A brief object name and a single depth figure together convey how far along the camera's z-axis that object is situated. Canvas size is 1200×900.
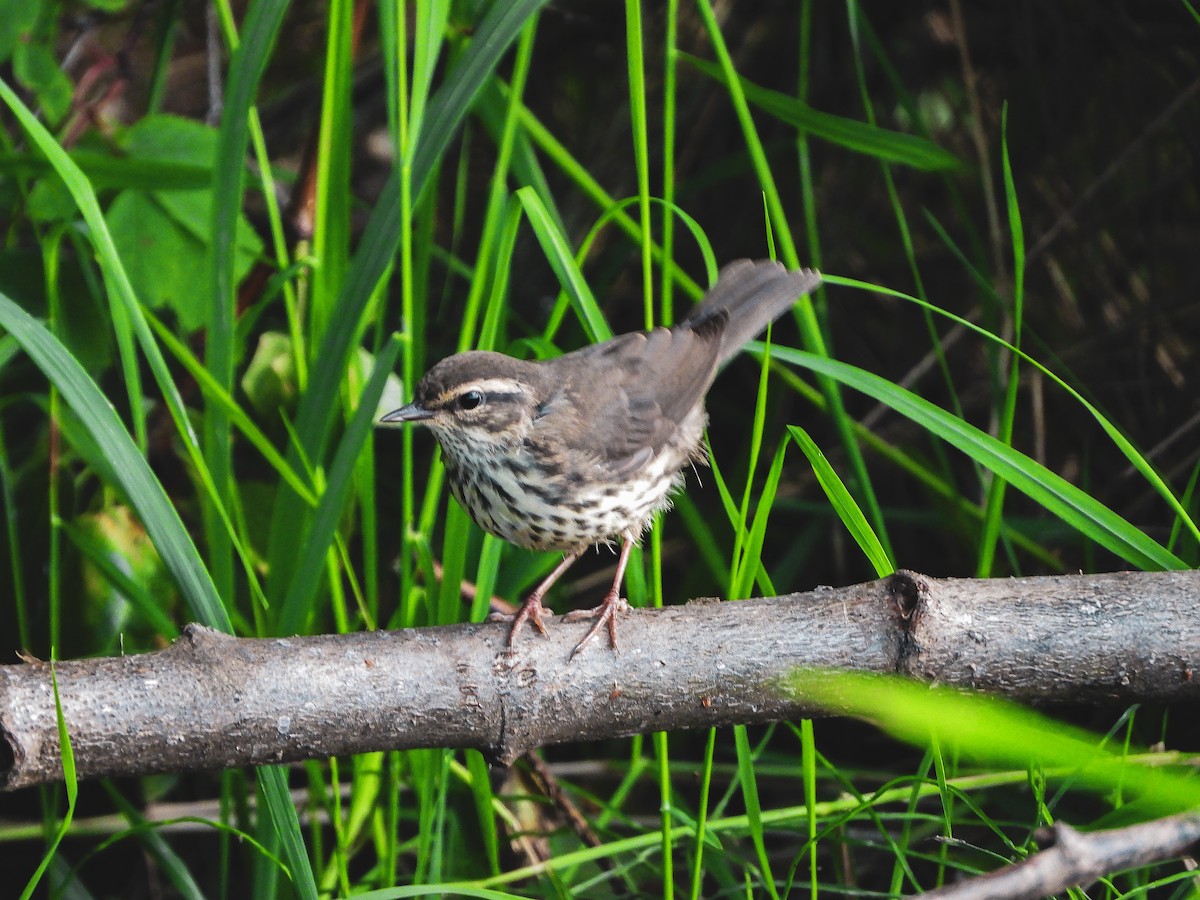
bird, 5.21
